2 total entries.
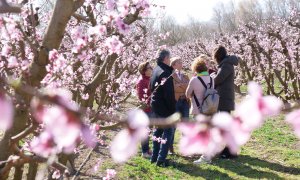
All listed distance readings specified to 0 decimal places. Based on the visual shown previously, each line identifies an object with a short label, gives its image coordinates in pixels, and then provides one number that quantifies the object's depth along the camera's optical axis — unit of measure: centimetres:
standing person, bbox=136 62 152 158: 615
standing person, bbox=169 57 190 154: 605
